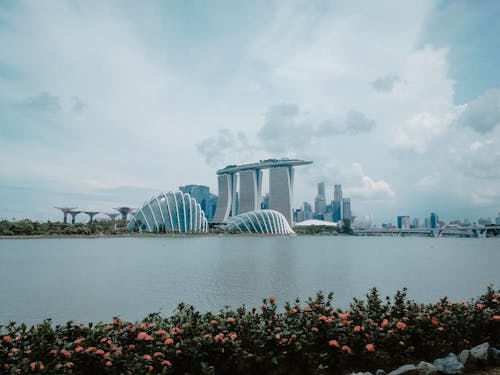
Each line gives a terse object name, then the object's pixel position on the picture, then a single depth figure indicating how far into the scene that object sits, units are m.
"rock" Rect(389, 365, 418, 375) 4.49
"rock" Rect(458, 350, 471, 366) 4.89
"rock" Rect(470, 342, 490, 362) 4.97
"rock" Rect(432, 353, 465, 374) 4.68
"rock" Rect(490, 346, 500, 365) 5.08
